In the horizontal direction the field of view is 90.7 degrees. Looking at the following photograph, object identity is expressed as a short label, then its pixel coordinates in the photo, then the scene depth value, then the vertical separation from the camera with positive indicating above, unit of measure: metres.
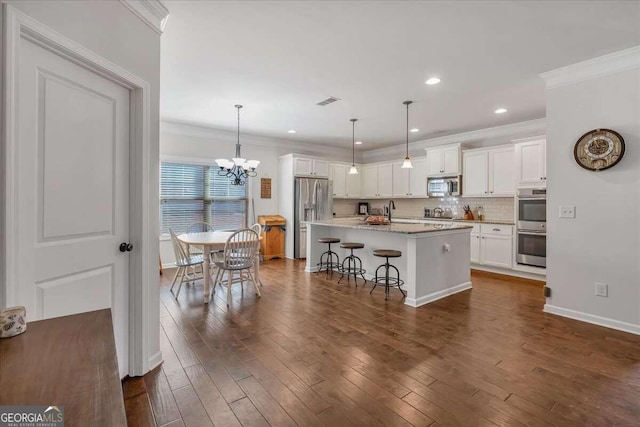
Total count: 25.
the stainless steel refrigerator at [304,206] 6.82 +0.10
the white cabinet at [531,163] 4.95 +0.78
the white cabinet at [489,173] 5.49 +0.71
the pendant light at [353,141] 5.53 +1.60
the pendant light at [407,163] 4.78 +0.73
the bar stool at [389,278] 4.04 -0.93
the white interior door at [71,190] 1.52 +0.11
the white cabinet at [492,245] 5.31 -0.59
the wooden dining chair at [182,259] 4.05 -0.66
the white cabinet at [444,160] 6.23 +1.04
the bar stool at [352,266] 4.71 -0.90
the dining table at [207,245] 3.88 -0.43
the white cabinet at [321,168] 7.14 +0.99
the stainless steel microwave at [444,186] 6.25 +0.52
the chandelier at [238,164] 4.71 +0.71
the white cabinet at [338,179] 7.56 +0.78
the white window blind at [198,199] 5.78 +0.23
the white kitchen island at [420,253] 3.82 -0.57
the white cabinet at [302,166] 6.81 +0.97
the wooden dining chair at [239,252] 3.87 -0.53
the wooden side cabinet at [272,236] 6.69 -0.54
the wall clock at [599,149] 3.06 +0.63
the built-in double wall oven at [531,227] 4.85 -0.24
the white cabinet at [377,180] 7.64 +0.77
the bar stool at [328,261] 5.36 -0.88
